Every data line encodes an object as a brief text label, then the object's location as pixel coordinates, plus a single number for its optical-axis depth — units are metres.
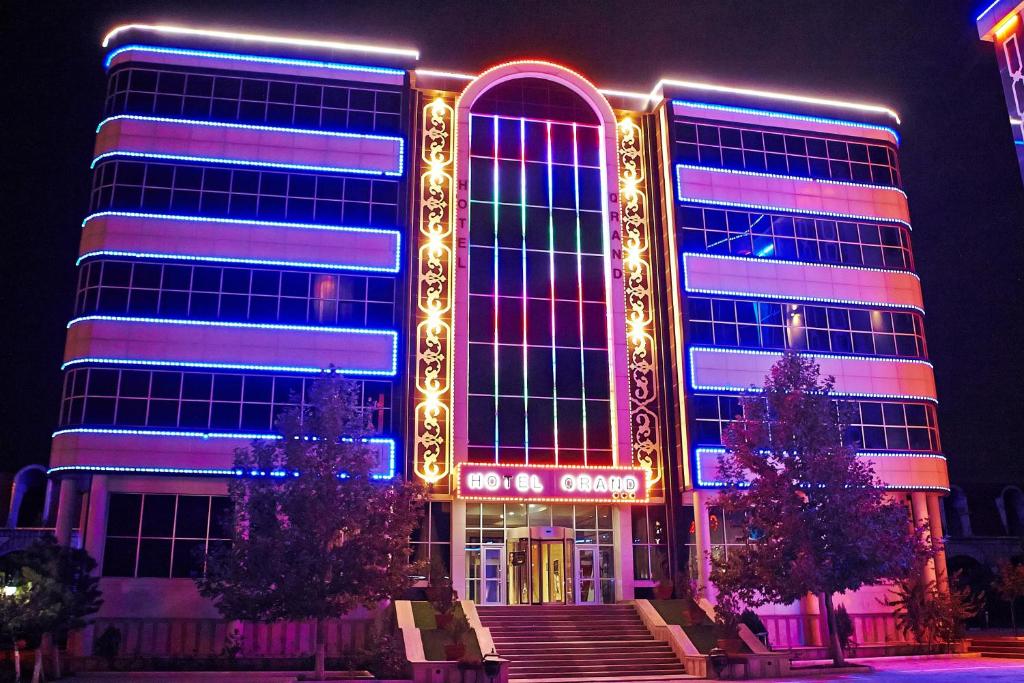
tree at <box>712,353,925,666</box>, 28.11
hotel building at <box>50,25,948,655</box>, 34.38
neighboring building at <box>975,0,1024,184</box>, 23.77
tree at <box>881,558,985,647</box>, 34.25
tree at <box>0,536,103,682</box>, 25.73
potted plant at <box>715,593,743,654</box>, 28.55
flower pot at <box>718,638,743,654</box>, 28.27
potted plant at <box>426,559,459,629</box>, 29.06
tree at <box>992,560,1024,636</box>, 38.84
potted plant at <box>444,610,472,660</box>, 25.98
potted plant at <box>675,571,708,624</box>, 32.50
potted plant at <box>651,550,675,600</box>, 34.59
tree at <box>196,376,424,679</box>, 25.02
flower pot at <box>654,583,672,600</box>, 34.56
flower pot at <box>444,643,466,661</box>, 25.97
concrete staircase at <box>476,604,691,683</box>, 28.36
